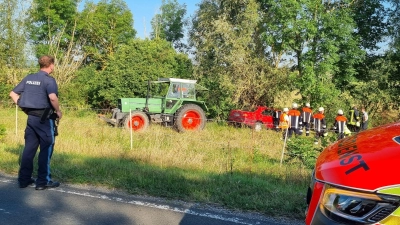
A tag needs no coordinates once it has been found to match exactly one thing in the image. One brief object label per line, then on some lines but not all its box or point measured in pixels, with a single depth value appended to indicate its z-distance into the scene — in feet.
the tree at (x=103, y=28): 102.27
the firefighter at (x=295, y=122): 56.03
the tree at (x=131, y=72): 73.61
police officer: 18.42
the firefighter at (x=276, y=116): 66.70
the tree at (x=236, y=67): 72.64
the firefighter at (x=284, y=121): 52.87
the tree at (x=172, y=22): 142.82
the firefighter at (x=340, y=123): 56.76
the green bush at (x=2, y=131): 32.36
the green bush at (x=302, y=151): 29.48
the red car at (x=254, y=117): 65.46
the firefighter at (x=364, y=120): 66.80
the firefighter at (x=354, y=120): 67.36
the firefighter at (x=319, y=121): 58.75
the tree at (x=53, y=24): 96.07
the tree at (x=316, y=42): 67.62
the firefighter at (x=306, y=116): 60.23
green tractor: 52.69
